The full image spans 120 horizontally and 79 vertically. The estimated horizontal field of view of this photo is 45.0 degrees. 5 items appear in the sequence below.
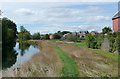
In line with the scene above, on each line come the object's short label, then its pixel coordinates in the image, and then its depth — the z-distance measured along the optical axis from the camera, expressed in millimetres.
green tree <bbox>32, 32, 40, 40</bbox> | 95544
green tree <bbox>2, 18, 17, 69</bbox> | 15442
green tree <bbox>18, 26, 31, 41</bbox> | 79750
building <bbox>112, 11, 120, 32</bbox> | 20619
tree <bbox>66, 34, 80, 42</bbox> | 52562
